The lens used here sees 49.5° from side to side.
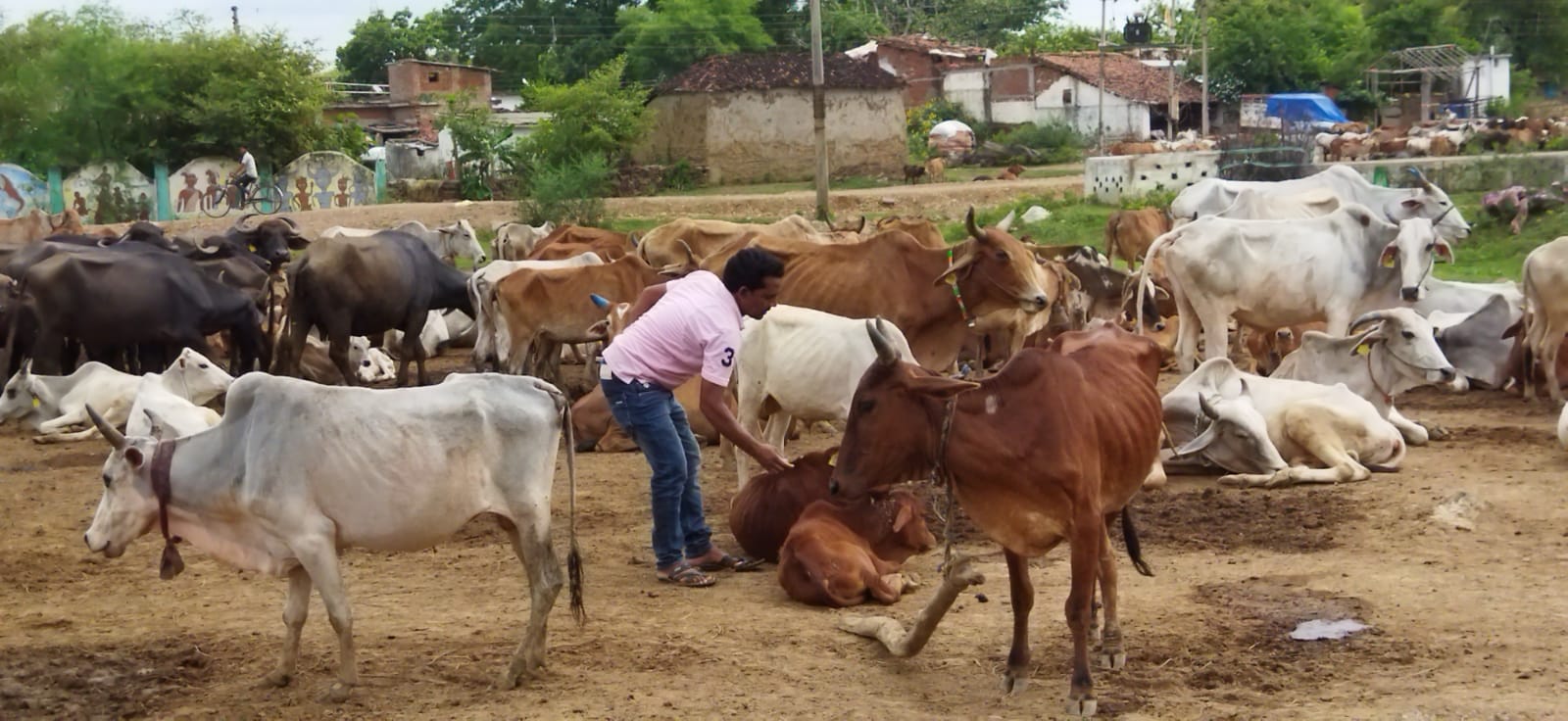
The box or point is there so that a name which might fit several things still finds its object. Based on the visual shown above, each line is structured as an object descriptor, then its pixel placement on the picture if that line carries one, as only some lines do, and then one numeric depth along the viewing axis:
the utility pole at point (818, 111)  30.23
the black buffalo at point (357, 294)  15.11
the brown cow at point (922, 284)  10.48
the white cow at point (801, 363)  9.20
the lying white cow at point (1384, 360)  11.12
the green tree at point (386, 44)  77.50
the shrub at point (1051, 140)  51.41
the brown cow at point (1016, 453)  5.89
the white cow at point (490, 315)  14.81
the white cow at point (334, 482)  6.31
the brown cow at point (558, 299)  14.58
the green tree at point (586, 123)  40.09
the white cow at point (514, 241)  21.64
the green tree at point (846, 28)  71.25
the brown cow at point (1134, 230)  21.02
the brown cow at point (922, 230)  15.36
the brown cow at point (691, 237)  17.25
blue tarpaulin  56.94
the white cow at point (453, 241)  22.86
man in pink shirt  7.73
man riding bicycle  39.00
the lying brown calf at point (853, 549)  7.59
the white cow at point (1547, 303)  12.38
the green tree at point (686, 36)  60.12
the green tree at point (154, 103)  42.62
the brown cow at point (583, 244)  18.00
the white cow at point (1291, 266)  12.91
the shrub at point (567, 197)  29.86
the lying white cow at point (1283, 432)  10.10
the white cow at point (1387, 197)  16.86
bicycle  40.41
